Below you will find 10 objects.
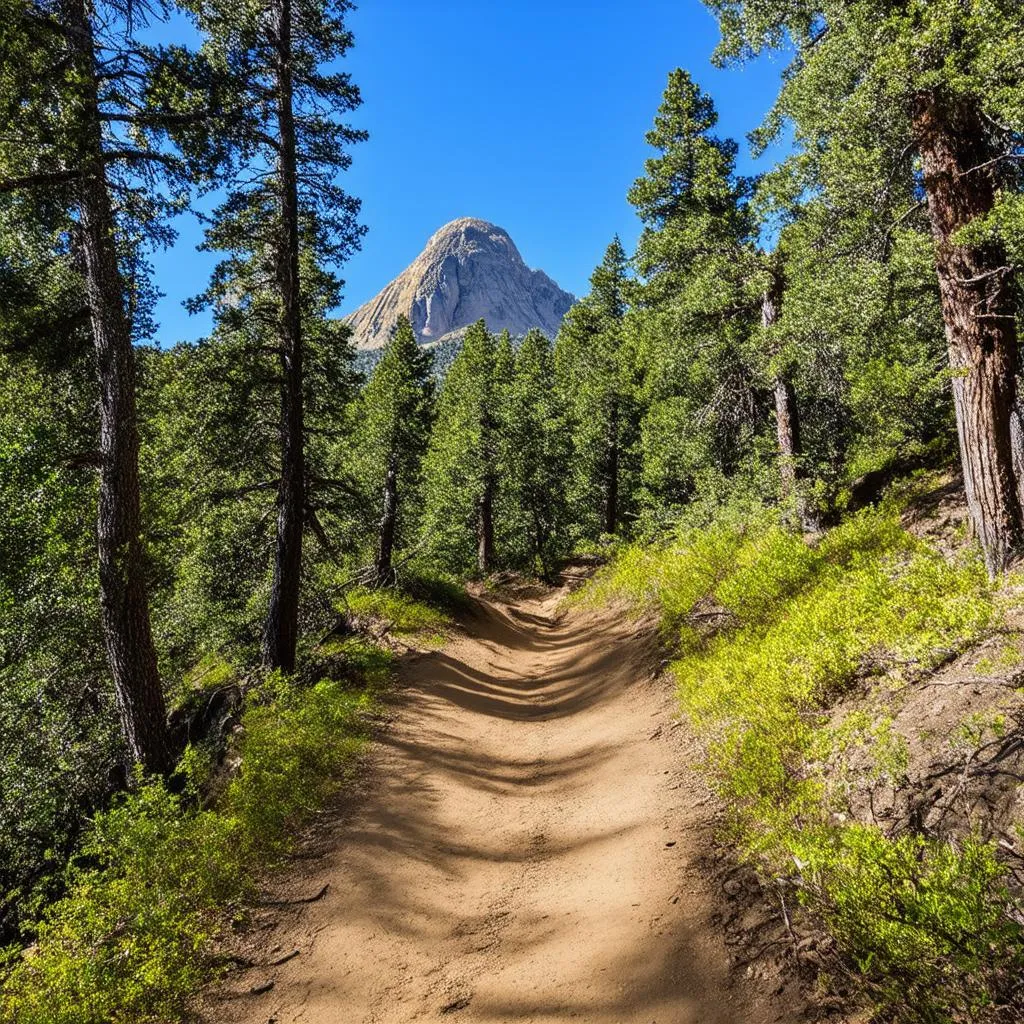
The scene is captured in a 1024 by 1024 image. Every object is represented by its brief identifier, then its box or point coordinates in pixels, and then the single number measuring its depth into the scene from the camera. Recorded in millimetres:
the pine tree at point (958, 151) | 5992
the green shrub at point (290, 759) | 6430
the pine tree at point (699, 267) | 14258
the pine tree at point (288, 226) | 10617
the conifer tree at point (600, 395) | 27438
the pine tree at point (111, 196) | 6461
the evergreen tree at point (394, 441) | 22656
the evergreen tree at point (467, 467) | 27000
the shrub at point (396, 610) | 16328
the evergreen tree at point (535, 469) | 27500
